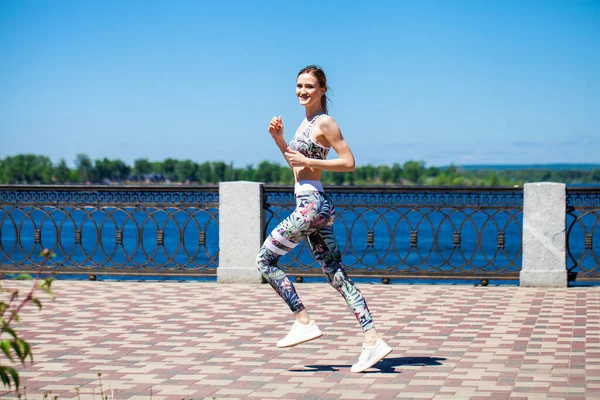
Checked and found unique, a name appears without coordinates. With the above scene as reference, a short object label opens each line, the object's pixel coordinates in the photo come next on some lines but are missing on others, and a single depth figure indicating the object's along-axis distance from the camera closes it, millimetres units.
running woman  6145
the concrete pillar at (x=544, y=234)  11148
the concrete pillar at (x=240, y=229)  11602
